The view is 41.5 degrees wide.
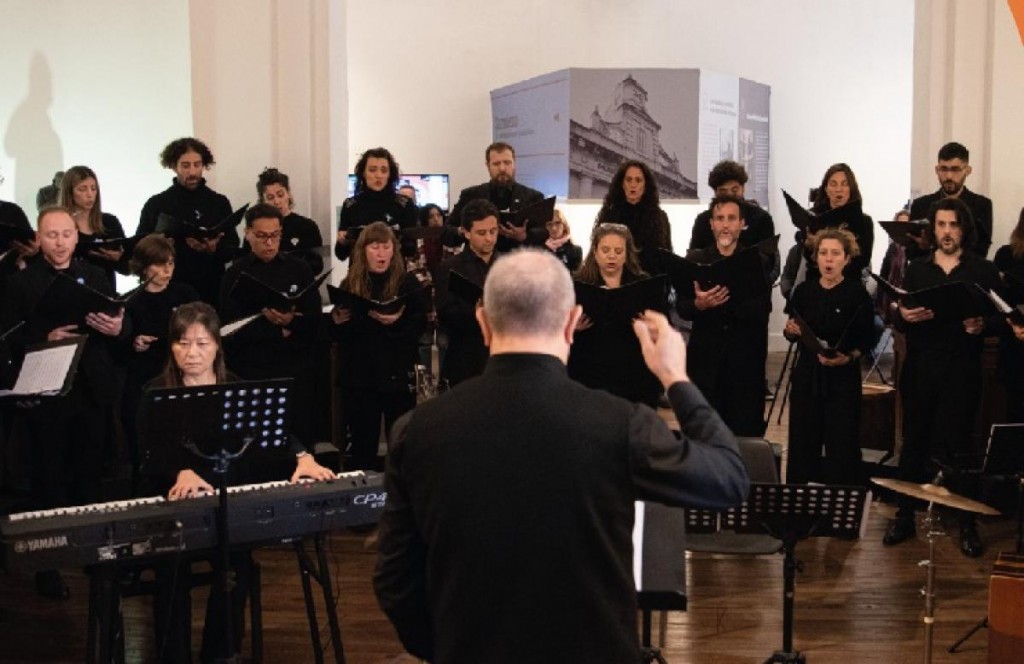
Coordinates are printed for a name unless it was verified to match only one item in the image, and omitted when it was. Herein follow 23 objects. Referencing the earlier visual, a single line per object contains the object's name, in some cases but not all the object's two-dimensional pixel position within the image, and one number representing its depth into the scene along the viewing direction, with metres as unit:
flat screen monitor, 13.30
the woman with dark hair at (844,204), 7.29
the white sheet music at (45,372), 5.04
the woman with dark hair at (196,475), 4.36
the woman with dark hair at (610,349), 6.21
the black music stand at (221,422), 3.86
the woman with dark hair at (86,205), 6.74
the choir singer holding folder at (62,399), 5.68
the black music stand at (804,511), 4.20
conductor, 2.36
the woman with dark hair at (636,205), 7.05
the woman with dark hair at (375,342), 6.34
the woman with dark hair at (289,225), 7.27
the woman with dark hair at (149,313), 6.11
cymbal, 4.50
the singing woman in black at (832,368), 6.36
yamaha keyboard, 3.80
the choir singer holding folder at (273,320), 6.41
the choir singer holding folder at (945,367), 6.30
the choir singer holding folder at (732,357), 6.46
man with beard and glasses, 6.92
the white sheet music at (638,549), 3.21
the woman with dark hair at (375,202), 7.37
